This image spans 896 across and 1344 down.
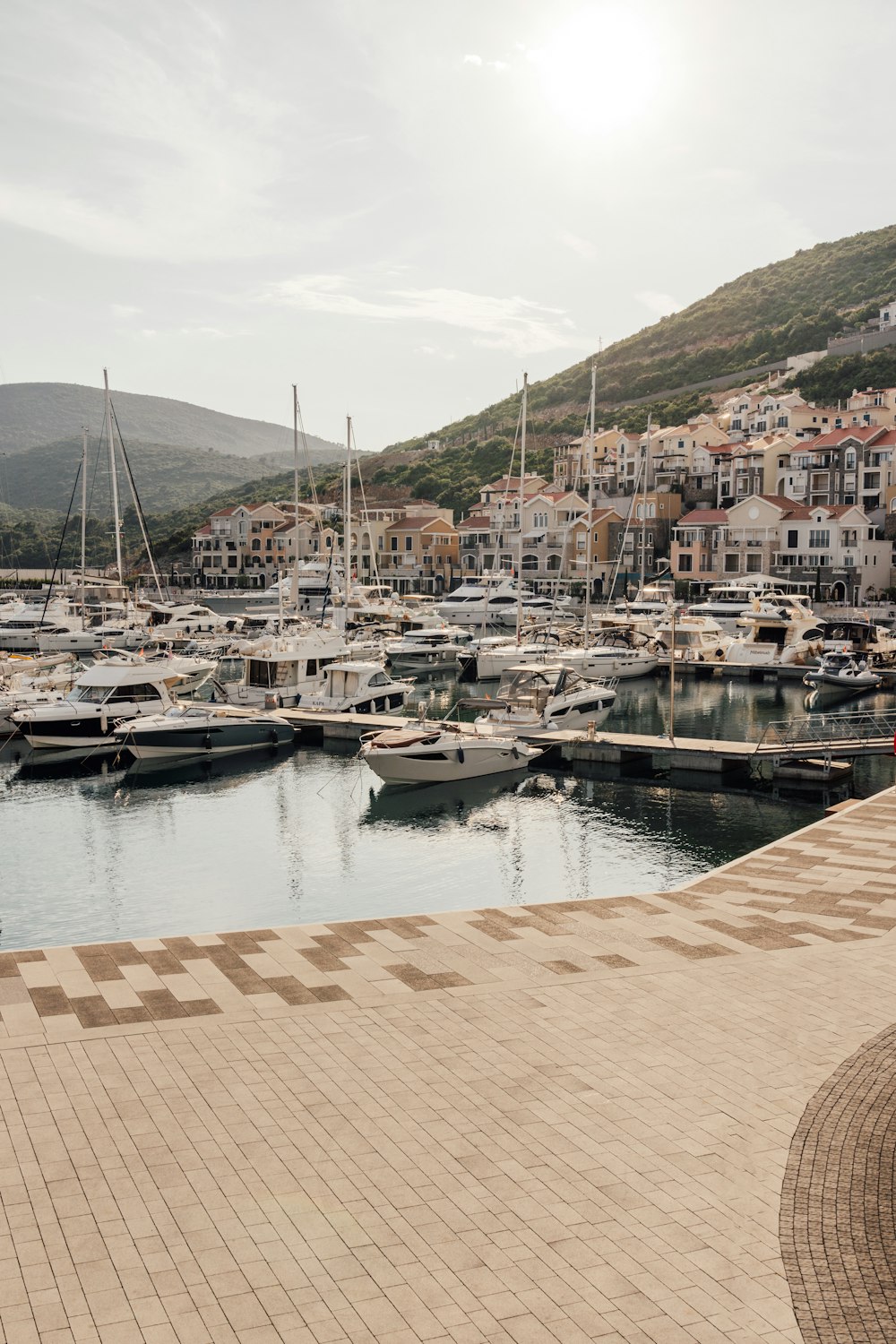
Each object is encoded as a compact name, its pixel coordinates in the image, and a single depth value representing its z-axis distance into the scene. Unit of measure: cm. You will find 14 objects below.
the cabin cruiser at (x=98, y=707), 3769
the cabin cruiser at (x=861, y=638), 6238
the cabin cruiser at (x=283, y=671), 4506
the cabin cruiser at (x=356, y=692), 4303
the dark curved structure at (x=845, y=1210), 756
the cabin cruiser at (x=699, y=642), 6481
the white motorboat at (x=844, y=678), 5450
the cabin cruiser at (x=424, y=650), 6381
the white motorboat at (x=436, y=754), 3288
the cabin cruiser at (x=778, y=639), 6316
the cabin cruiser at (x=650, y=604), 7631
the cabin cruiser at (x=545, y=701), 3803
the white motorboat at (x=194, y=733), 3691
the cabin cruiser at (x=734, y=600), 7544
